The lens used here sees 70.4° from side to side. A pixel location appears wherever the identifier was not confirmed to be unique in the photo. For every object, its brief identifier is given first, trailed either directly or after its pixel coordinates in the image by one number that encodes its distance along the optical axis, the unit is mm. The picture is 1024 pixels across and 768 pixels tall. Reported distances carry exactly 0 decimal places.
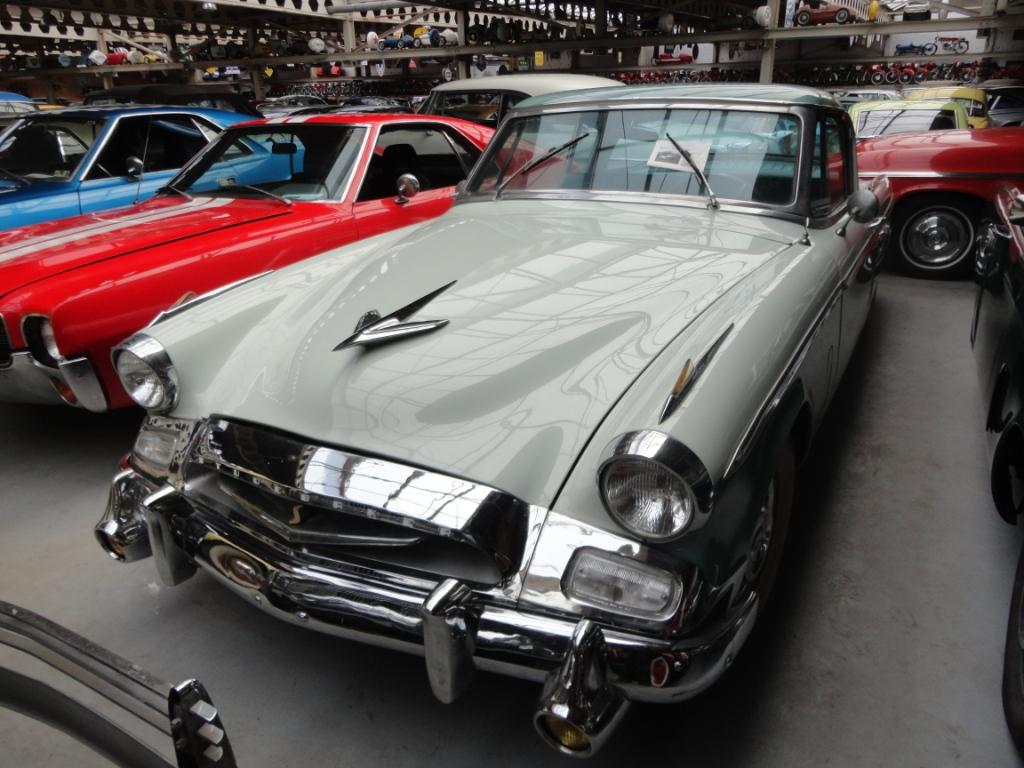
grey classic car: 1434
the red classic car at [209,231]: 2770
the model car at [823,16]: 13281
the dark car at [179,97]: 7516
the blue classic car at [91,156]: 4496
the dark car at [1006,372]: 1733
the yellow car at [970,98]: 7718
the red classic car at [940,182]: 4980
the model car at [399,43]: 15609
